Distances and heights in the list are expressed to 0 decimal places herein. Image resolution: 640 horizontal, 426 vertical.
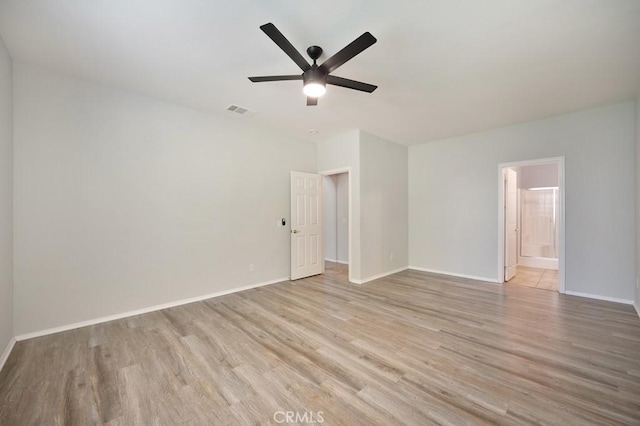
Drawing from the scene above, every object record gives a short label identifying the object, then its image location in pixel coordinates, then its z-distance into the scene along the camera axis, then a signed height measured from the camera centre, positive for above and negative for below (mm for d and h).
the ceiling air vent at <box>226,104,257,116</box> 3826 +1526
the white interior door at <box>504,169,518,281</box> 4824 -264
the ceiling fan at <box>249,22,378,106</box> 1868 +1220
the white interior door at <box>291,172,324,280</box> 5082 -296
